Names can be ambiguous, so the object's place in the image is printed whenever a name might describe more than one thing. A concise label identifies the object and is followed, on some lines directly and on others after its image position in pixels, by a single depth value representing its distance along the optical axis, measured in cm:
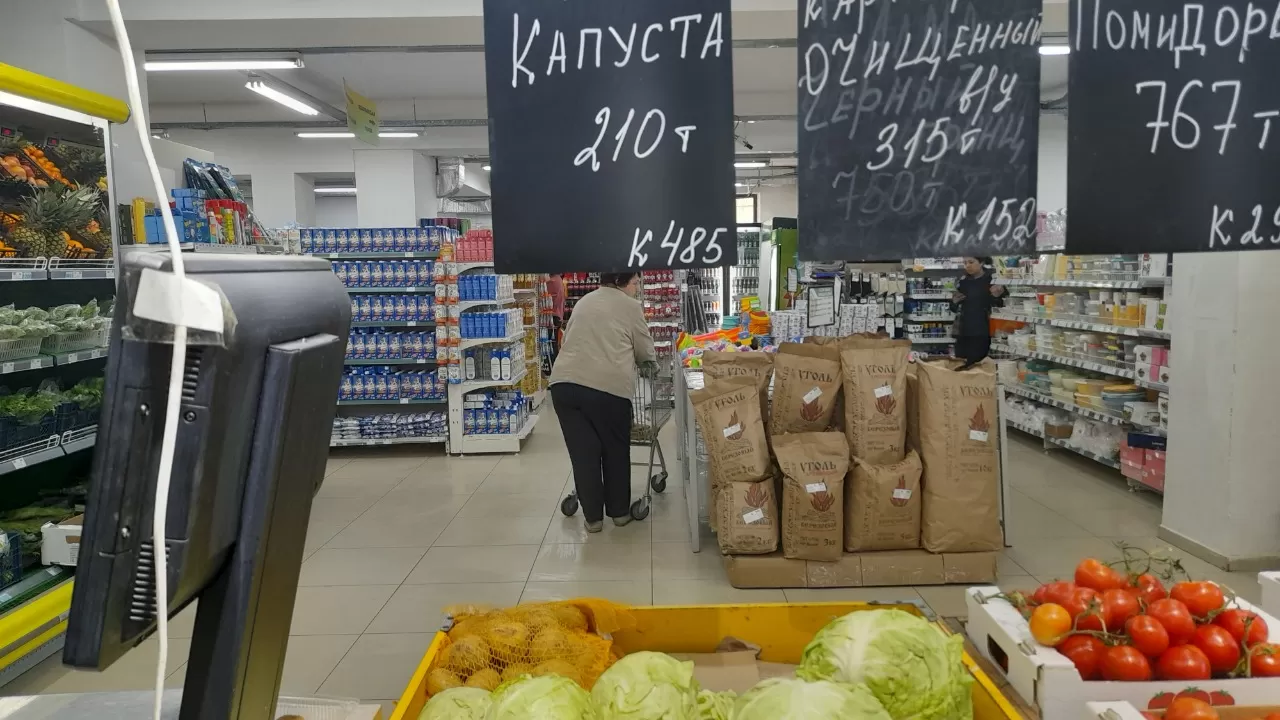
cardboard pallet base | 394
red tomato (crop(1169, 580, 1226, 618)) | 186
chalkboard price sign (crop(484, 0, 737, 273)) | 178
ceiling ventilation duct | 1418
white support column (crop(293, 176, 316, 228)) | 1441
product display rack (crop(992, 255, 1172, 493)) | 560
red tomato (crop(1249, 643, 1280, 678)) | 170
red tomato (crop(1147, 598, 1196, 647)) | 178
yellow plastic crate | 198
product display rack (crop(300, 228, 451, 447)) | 748
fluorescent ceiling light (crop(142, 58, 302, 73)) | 745
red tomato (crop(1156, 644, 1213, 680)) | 168
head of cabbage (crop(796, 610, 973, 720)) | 141
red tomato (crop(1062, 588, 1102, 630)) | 177
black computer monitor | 74
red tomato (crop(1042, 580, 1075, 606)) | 186
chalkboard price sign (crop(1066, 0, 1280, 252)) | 191
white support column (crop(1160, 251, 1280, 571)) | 410
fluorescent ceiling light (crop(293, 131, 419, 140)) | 1188
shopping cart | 531
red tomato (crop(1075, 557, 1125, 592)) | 197
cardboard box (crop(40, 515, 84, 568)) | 352
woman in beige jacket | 484
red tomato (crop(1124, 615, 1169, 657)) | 173
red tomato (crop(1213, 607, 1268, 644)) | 178
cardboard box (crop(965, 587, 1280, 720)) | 162
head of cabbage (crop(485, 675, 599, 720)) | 125
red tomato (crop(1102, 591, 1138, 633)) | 183
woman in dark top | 774
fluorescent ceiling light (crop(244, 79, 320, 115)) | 861
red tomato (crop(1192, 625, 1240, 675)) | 174
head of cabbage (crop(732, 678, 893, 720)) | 116
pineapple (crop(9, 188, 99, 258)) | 356
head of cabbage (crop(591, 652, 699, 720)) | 126
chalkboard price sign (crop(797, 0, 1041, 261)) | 186
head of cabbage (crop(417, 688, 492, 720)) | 148
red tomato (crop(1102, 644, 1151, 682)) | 169
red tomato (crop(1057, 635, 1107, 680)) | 171
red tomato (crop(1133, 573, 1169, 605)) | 193
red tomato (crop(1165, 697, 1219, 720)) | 143
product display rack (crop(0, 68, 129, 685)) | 326
